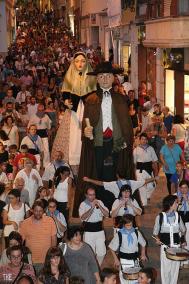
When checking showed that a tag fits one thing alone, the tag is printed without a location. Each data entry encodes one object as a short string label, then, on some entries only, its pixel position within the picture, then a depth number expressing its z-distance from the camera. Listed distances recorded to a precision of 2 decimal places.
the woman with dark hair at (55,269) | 8.69
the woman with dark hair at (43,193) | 11.30
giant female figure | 12.70
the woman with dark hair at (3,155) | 13.85
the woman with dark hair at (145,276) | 8.30
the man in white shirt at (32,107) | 18.20
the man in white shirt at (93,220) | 10.49
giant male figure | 11.45
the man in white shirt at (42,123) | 16.44
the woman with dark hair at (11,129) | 15.75
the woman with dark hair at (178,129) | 15.65
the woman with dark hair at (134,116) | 17.73
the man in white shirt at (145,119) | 16.86
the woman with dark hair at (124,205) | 10.43
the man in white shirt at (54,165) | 12.51
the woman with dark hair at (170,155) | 13.48
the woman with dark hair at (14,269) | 8.90
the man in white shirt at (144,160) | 13.79
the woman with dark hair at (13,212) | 10.65
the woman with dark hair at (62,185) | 11.76
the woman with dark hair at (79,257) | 9.33
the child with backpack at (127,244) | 9.84
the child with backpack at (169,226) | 10.19
